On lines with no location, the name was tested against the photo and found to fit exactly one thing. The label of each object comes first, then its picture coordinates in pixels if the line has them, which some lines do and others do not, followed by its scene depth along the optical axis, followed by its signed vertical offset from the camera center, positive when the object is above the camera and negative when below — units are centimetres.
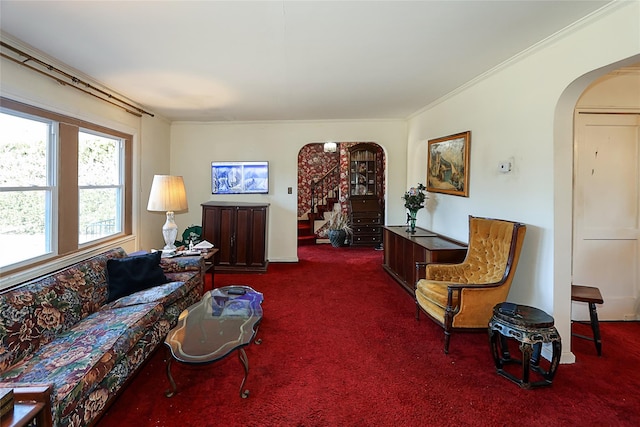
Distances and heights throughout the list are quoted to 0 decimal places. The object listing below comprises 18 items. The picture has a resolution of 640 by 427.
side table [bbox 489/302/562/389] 220 -87
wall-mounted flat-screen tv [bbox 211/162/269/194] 577 +50
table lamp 364 +6
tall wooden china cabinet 762 +32
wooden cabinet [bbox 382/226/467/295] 359 -53
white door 324 +4
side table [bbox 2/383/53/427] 132 -86
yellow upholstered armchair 268 -66
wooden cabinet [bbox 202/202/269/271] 520 -45
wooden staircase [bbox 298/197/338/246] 803 -46
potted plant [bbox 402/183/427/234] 457 +9
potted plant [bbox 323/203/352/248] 760 -53
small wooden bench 268 -74
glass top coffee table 203 -91
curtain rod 253 +120
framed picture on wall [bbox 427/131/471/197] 375 +56
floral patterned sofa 171 -87
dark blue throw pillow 287 -66
